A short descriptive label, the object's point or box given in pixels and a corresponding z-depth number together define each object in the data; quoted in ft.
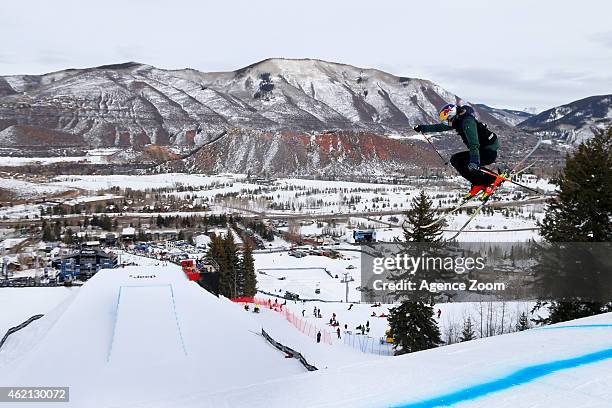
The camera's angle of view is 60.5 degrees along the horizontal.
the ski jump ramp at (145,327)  48.14
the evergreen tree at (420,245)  61.21
